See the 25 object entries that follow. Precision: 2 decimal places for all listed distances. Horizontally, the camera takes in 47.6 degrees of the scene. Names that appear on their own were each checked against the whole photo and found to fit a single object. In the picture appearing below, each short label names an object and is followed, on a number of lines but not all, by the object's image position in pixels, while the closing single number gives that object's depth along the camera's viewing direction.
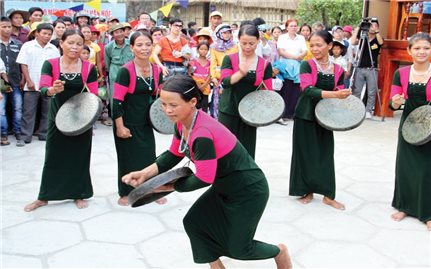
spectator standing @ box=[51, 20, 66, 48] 6.64
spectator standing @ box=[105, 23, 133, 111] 6.87
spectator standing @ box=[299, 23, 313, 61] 8.86
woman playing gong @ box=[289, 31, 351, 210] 4.09
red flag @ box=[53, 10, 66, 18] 12.68
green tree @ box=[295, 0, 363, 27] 16.05
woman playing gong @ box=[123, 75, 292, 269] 2.37
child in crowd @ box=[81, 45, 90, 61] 6.42
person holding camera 8.13
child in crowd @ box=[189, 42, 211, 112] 7.17
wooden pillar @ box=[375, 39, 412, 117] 8.15
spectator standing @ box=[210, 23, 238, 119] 6.84
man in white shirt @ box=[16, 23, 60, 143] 6.19
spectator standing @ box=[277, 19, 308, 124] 8.09
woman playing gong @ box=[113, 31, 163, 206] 3.99
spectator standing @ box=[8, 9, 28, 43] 6.70
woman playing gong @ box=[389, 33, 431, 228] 3.83
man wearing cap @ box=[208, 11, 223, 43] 8.20
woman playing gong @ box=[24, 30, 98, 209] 3.93
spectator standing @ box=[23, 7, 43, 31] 7.63
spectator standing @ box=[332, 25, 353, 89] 8.52
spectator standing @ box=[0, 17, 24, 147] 6.17
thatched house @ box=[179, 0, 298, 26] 14.73
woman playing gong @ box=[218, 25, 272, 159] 4.29
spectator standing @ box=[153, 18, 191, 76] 7.11
